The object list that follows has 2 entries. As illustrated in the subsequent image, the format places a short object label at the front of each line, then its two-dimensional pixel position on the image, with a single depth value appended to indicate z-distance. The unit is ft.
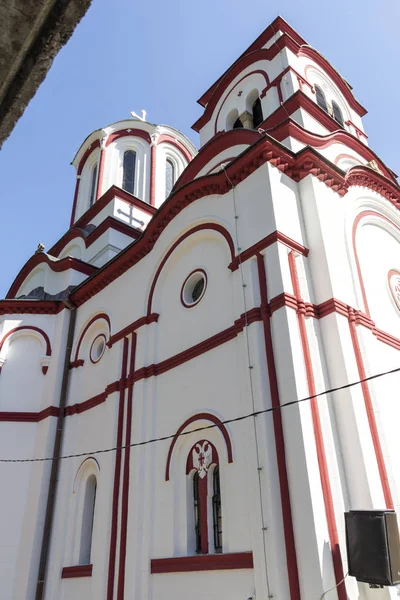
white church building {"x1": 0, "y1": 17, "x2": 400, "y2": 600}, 19.86
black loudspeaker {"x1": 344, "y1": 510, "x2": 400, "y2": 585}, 16.25
